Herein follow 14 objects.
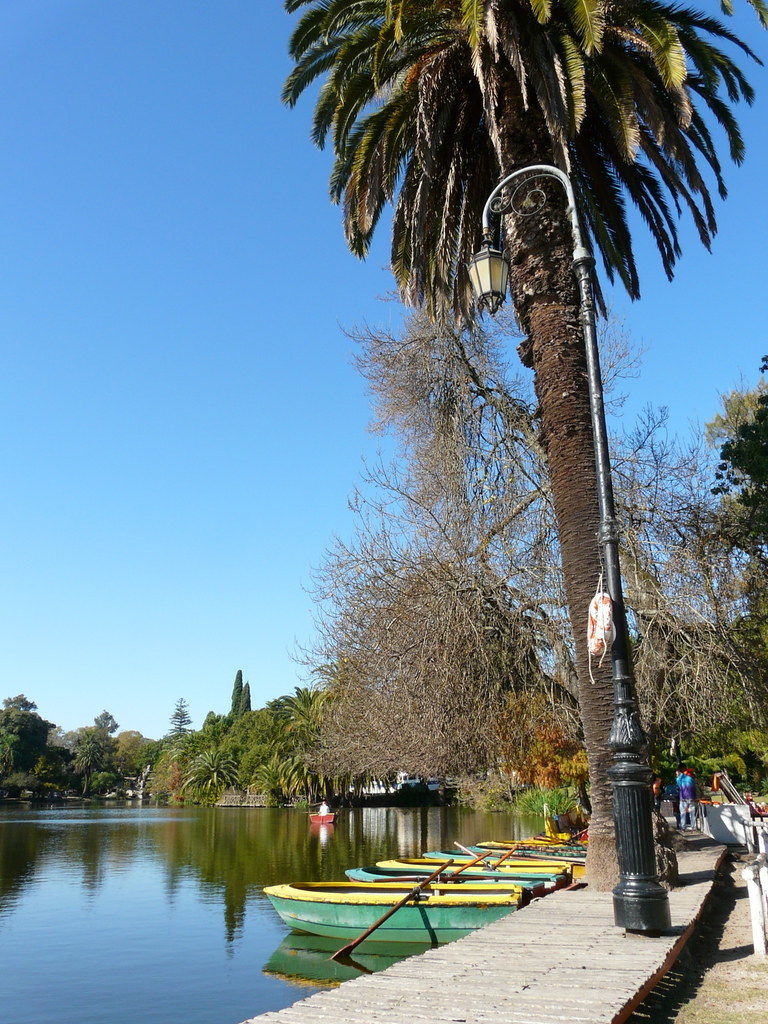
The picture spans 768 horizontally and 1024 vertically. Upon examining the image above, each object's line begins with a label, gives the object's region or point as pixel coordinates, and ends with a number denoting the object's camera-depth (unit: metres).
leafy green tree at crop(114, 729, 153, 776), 146.12
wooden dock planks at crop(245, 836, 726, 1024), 5.23
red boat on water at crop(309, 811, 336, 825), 49.34
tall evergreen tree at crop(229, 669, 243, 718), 111.03
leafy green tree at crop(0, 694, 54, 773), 104.69
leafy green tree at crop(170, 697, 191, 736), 171.62
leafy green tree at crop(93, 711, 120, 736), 193.88
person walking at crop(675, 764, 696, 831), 24.52
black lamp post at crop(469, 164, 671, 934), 7.32
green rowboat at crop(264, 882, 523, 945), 12.71
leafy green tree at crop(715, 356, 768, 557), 18.66
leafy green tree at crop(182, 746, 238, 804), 81.94
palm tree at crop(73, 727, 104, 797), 124.00
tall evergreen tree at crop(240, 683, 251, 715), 110.54
